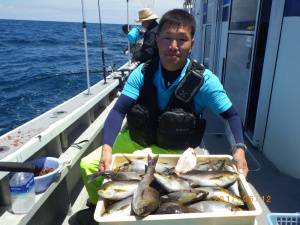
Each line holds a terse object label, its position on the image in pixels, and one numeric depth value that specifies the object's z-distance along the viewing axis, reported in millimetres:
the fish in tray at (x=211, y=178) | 1836
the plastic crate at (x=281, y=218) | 1743
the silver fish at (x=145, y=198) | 1528
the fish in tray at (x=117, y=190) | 1713
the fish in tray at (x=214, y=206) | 1604
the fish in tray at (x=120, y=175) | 1870
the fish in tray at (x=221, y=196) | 1692
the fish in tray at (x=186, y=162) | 1965
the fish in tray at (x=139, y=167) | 2023
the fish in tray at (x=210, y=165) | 2053
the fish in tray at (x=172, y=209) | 1569
